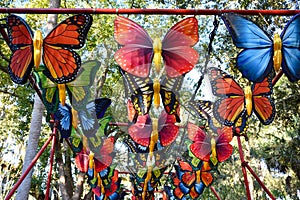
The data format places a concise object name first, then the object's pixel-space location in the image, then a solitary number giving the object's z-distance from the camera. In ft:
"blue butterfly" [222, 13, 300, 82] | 5.85
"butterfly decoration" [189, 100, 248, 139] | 8.95
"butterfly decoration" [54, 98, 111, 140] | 8.28
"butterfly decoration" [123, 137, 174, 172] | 9.89
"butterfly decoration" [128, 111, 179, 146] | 8.48
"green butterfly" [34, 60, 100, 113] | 7.11
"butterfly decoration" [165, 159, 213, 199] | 12.97
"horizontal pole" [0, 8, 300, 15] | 6.03
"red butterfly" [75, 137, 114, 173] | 10.98
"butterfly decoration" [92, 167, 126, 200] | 13.62
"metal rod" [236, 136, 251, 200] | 9.67
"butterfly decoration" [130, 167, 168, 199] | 12.44
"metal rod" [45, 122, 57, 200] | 9.52
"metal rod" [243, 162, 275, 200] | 8.26
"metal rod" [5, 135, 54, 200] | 7.43
